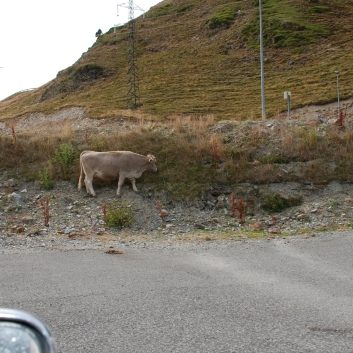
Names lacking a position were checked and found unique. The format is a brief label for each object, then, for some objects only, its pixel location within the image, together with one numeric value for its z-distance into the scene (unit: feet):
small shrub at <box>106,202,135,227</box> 42.70
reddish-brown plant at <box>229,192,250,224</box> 44.26
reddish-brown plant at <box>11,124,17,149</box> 61.41
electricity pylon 180.90
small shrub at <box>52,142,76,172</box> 56.75
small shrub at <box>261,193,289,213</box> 47.26
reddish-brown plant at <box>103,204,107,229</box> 43.14
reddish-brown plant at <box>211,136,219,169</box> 54.75
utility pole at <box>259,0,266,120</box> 96.43
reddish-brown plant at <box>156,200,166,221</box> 45.73
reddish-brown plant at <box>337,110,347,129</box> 61.98
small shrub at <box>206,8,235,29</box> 272.92
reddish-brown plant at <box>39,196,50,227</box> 42.88
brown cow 52.22
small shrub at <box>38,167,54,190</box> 53.11
